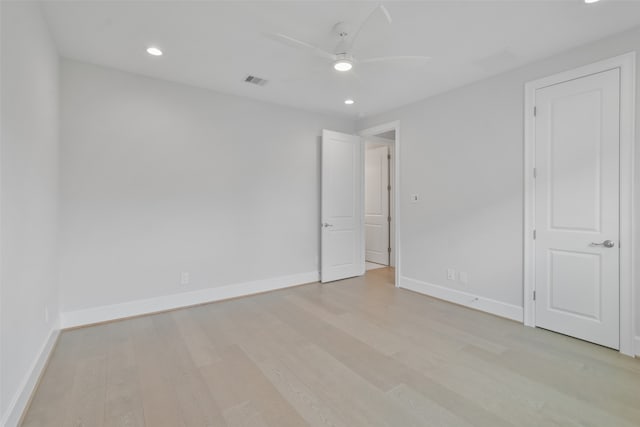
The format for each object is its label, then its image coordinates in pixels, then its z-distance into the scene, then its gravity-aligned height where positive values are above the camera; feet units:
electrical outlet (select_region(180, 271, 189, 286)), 11.92 -2.62
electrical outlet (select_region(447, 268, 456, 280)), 12.49 -2.55
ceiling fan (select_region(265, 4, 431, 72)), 6.79 +3.92
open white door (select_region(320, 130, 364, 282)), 15.43 +0.25
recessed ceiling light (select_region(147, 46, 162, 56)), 9.15 +4.99
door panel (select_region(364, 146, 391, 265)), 20.40 +0.59
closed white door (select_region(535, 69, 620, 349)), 8.48 +0.17
